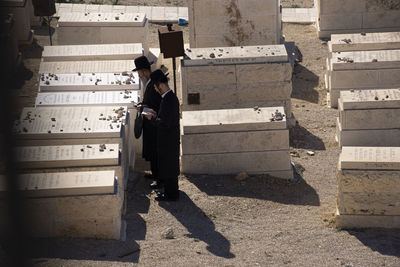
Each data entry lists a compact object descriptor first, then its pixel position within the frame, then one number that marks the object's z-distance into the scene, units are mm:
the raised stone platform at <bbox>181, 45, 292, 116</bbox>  21531
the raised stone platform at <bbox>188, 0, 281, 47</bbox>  25203
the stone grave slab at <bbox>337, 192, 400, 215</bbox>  14750
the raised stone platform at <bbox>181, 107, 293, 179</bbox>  17906
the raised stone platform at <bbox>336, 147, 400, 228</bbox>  14586
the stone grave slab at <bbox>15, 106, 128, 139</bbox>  16469
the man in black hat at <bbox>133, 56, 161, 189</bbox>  17266
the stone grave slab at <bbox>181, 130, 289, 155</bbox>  17922
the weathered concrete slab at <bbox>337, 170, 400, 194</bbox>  14578
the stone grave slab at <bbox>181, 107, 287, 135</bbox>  17859
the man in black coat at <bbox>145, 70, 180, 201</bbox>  15703
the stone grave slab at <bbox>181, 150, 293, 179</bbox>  18172
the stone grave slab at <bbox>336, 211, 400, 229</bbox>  14953
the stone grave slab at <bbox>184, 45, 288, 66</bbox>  21500
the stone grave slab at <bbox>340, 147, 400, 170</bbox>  14578
